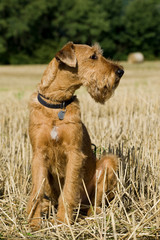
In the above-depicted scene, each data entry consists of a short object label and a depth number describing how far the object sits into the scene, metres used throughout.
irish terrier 3.36
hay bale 39.84
